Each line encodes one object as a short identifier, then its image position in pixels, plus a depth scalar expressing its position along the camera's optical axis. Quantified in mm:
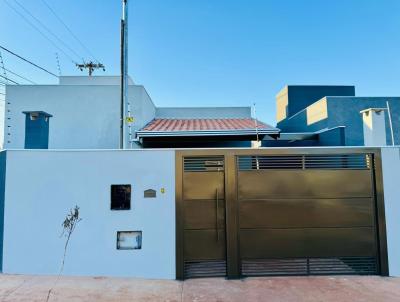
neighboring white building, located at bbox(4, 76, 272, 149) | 11125
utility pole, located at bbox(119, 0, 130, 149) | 8775
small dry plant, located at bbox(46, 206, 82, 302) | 6348
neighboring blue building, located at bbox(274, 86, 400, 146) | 13688
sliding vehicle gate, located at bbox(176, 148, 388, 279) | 6473
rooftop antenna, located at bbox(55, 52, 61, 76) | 14759
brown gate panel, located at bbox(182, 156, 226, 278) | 6422
